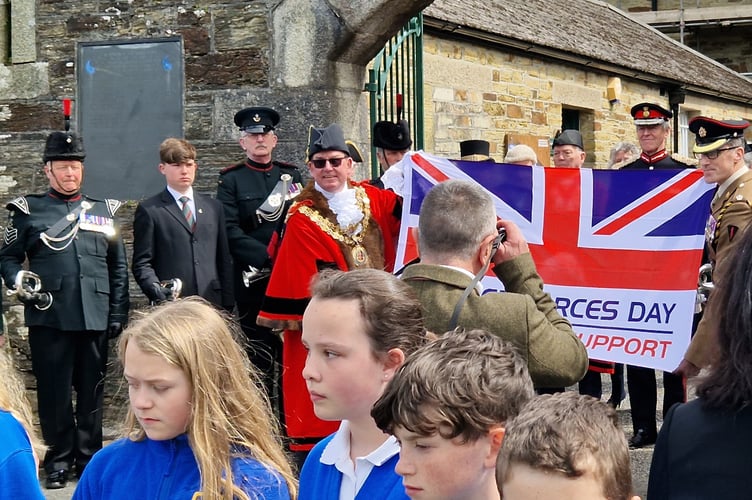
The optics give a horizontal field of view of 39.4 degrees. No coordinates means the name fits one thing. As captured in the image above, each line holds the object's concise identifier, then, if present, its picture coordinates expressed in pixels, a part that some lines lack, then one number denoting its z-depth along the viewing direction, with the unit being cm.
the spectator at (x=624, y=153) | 798
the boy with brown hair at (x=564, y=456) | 182
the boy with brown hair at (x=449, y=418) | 207
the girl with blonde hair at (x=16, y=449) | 266
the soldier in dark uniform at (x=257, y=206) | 634
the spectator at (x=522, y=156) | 775
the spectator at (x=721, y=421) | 192
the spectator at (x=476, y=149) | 859
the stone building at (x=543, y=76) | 1214
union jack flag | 538
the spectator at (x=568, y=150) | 794
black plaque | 684
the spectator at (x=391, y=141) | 693
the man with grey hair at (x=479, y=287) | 308
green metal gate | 759
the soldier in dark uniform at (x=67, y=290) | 607
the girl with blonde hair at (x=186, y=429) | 248
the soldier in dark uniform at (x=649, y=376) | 637
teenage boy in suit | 615
